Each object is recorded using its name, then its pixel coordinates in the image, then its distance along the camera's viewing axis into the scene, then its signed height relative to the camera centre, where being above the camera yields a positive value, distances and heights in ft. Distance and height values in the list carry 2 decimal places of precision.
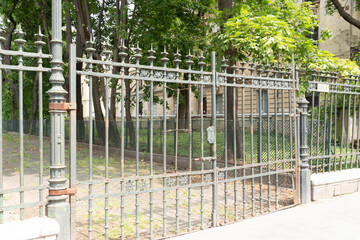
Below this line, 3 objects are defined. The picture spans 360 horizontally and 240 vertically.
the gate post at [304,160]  22.12 -3.34
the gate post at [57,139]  12.44 -1.06
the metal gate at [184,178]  14.30 -4.88
